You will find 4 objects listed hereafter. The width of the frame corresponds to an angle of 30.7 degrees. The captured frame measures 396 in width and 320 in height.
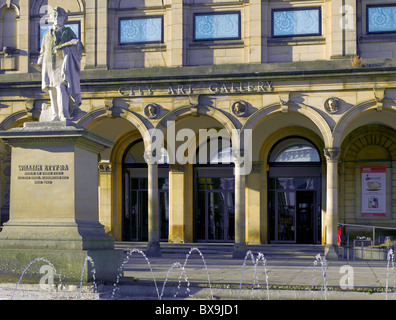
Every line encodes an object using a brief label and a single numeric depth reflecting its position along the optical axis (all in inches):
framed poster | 1091.3
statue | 490.9
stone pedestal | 456.1
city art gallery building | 929.5
